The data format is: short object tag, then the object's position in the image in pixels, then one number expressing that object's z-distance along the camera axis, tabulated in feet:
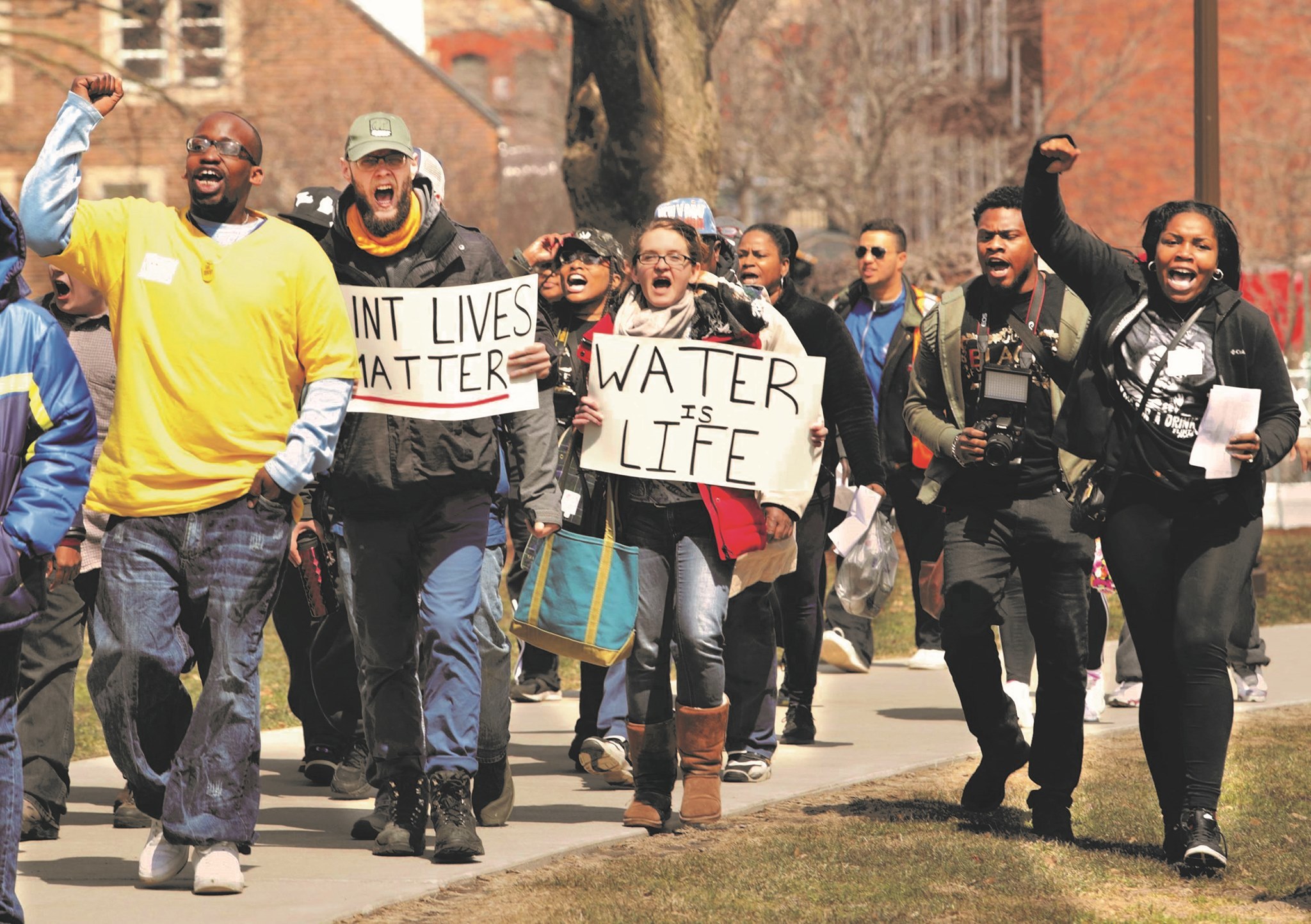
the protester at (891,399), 68.80
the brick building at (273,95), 169.58
